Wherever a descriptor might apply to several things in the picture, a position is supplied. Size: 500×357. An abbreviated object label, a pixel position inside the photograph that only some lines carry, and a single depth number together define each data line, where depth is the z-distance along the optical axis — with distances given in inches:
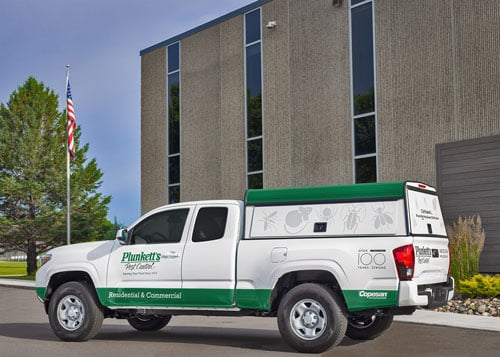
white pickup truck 408.5
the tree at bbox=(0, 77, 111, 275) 1801.2
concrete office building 892.0
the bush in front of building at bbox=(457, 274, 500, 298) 703.1
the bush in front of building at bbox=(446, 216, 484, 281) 748.0
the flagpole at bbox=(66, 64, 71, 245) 1372.3
